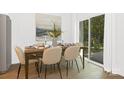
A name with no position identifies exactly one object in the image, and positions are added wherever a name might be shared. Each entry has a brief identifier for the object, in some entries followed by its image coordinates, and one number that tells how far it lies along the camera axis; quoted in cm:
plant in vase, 192
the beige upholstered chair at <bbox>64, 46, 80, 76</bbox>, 188
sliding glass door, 223
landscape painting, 243
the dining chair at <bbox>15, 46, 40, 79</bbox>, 169
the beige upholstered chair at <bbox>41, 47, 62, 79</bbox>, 162
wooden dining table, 161
